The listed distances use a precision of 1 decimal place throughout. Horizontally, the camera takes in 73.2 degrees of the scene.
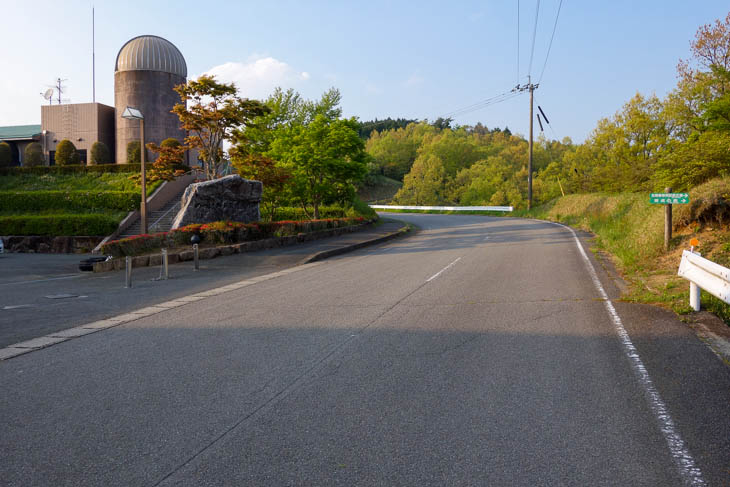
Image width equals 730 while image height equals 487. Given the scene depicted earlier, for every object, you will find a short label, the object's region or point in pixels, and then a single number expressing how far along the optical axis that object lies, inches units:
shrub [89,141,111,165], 1615.4
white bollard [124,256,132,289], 446.6
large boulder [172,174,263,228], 882.1
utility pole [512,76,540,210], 1638.8
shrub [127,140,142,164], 1560.0
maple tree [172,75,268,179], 936.9
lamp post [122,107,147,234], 764.0
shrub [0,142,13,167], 1643.7
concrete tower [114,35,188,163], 1699.1
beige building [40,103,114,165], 1761.8
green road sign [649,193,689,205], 408.2
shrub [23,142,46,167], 1662.2
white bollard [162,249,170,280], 494.2
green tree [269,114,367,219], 1042.7
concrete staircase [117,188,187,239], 1115.3
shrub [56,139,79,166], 1582.2
